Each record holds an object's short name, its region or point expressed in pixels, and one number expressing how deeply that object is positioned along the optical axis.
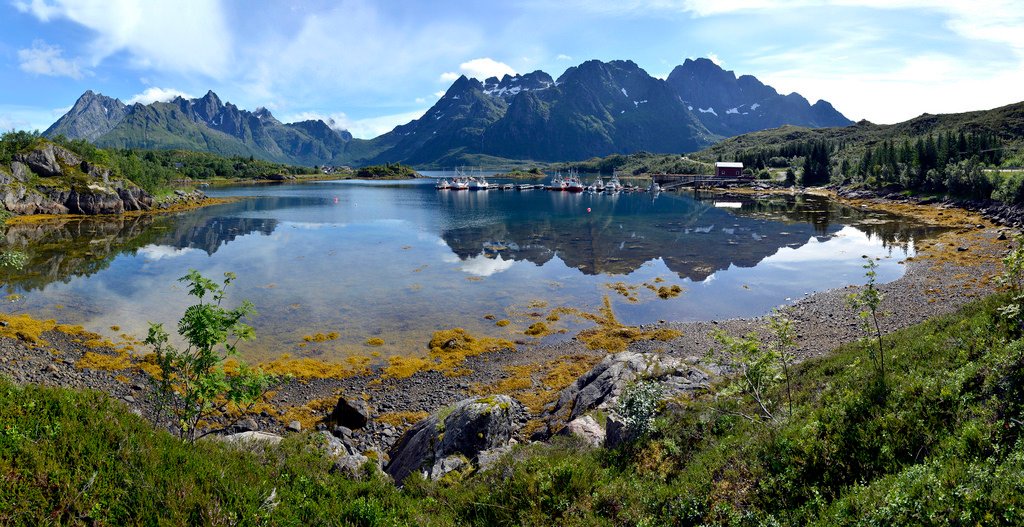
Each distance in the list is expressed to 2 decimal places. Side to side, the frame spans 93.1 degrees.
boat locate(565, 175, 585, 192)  190.16
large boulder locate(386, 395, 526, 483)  15.68
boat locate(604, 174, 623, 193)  188.25
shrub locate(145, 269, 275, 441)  11.62
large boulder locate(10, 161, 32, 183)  97.75
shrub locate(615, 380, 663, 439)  14.20
